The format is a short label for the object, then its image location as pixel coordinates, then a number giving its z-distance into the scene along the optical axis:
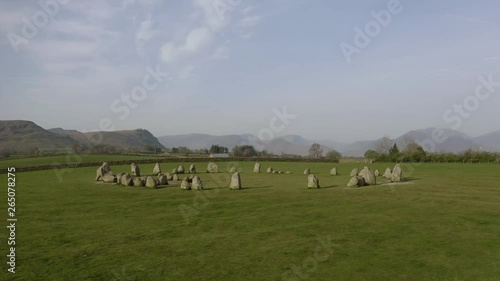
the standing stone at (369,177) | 33.25
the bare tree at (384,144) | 108.50
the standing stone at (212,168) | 52.56
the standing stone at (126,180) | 35.72
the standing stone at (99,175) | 40.81
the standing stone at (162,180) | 36.08
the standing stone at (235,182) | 32.68
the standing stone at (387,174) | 38.42
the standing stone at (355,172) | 41.78
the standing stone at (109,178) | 38.69
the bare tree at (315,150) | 124.86
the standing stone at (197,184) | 32.34
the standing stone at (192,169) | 51.96
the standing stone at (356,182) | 31.87
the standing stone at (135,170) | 47.42
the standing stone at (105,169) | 41.78
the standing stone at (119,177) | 37.93
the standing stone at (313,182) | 32.22
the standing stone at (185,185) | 32.43
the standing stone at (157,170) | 49.56
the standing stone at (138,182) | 35.17
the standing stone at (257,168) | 53.44
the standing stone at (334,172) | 47.09
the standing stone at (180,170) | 51.00
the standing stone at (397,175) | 35.38
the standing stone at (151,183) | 34.34
